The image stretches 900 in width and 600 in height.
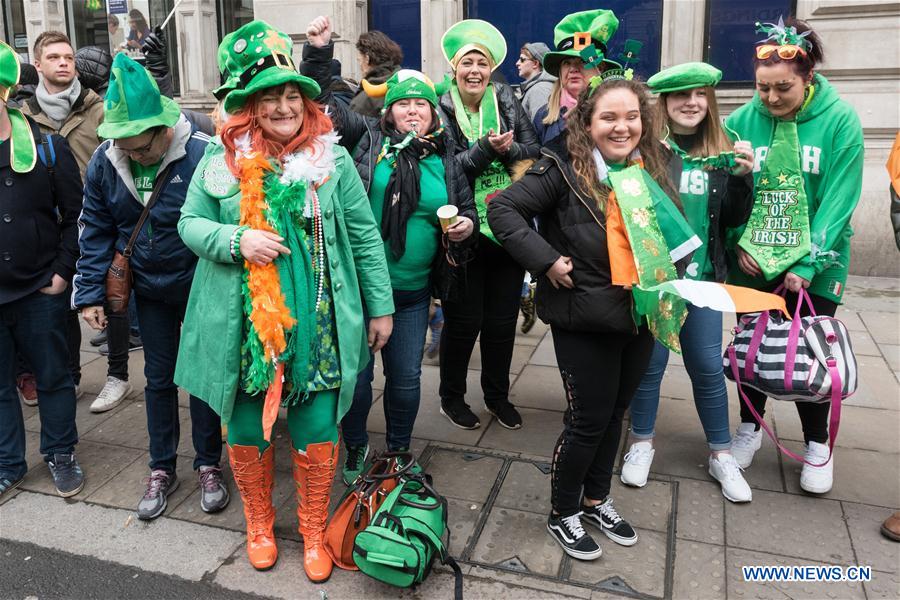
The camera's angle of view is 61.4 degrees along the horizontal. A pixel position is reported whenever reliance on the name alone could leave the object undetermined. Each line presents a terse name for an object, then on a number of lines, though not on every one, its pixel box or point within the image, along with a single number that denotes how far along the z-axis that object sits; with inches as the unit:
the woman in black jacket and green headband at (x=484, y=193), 153.8
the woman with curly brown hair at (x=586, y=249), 111.2
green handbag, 110.5
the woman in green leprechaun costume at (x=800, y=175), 132.6
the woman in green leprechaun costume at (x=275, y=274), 109.7
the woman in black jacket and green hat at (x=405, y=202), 134.5
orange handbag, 120.5
